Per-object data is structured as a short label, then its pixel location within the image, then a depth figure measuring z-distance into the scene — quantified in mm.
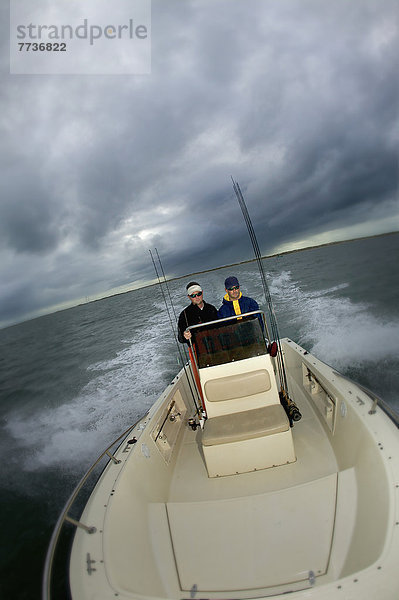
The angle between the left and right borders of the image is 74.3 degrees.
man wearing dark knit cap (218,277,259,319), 3596
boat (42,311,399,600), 1846
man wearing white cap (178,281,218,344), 3828
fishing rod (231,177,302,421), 3230
